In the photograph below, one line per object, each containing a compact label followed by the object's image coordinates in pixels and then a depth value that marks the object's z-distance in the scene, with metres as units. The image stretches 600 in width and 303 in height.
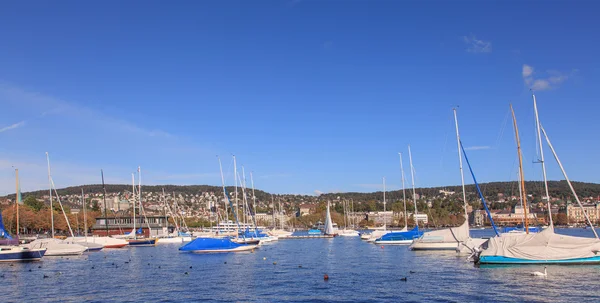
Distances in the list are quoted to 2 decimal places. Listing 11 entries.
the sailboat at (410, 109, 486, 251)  67.94
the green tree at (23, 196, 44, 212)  174.19
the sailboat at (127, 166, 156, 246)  98.75
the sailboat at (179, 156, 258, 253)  72.25
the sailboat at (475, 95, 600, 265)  45.22
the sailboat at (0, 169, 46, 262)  59.88
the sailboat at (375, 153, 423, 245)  92.44
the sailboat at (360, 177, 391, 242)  111.06
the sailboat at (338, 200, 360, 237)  156.00
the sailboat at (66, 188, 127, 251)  83.31
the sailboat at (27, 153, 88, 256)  70.72
